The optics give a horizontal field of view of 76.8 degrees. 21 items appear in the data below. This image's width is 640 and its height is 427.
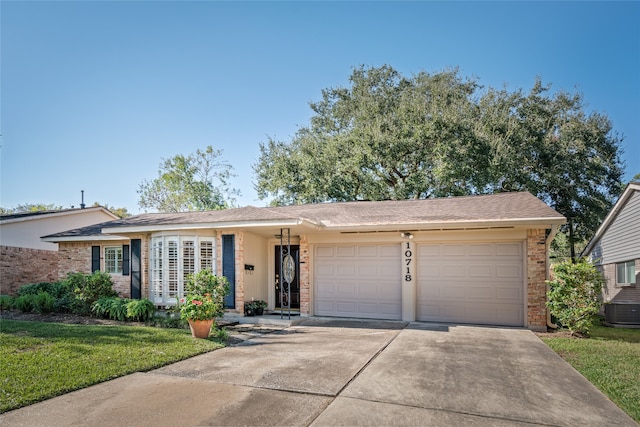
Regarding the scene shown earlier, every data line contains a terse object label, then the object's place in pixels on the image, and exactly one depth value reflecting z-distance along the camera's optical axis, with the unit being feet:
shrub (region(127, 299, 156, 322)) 33.45
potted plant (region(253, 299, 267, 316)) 36.75
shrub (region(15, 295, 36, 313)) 37.60
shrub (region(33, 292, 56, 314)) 37.15
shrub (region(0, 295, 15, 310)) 39.81
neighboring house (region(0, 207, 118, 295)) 54.70
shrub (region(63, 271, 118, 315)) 37.52
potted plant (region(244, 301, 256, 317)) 35.91
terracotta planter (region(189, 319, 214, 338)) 26.13
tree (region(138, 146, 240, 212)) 102.94
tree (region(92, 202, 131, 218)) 140.26
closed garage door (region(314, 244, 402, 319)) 36.14
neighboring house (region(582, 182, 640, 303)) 43.50
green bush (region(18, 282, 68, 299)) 41.22
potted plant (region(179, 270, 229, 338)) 25.89
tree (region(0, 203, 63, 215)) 144.91
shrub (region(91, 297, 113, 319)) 35.40
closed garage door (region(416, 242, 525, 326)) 32.76
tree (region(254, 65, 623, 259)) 63.26
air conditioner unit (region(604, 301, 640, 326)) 38.17
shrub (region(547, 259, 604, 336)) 29.12
